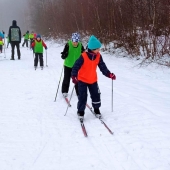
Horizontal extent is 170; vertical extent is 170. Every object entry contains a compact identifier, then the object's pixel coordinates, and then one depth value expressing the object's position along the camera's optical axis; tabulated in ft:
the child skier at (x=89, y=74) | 15.53
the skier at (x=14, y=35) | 48.16
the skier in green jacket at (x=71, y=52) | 20.79
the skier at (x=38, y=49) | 37.55
